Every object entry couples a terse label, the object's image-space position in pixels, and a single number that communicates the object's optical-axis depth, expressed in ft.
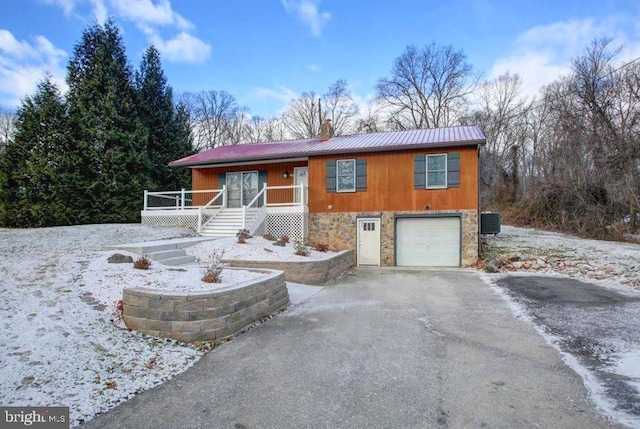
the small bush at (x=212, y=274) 18.26
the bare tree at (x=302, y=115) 117.23
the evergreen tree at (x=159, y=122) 73.67
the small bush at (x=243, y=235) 34.88
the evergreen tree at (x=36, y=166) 51.16
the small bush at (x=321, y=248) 38.20
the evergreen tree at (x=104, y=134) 58.18
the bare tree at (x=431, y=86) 102.78
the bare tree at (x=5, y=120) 98.78
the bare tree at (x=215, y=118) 116.26
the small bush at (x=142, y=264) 20.81
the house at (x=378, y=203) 39.99
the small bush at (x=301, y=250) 32.76
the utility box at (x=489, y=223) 49.07
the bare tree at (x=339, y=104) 117.39
